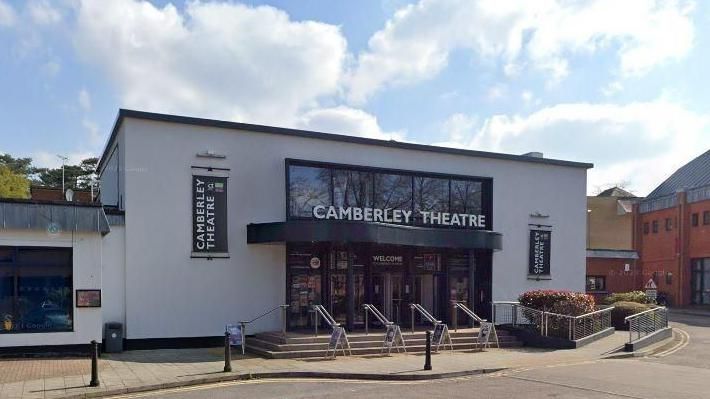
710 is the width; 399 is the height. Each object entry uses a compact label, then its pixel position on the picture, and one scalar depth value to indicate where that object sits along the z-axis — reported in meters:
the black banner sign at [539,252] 25.14
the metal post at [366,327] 19.39
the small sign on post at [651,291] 28.48
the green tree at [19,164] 70.00
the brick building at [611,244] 41.78
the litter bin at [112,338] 17.30
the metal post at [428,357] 14.80
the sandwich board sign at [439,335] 18.70
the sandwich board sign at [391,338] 17.83
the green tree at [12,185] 49.44
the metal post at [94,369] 12.31
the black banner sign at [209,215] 19.17
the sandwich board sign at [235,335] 16.36
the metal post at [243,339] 16.65
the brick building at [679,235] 41.31
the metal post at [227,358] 13.94
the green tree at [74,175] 67.19
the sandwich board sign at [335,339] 17.01
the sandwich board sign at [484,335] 19.67
